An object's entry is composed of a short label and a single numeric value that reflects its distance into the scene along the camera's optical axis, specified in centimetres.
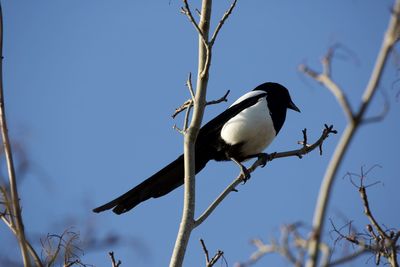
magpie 963
